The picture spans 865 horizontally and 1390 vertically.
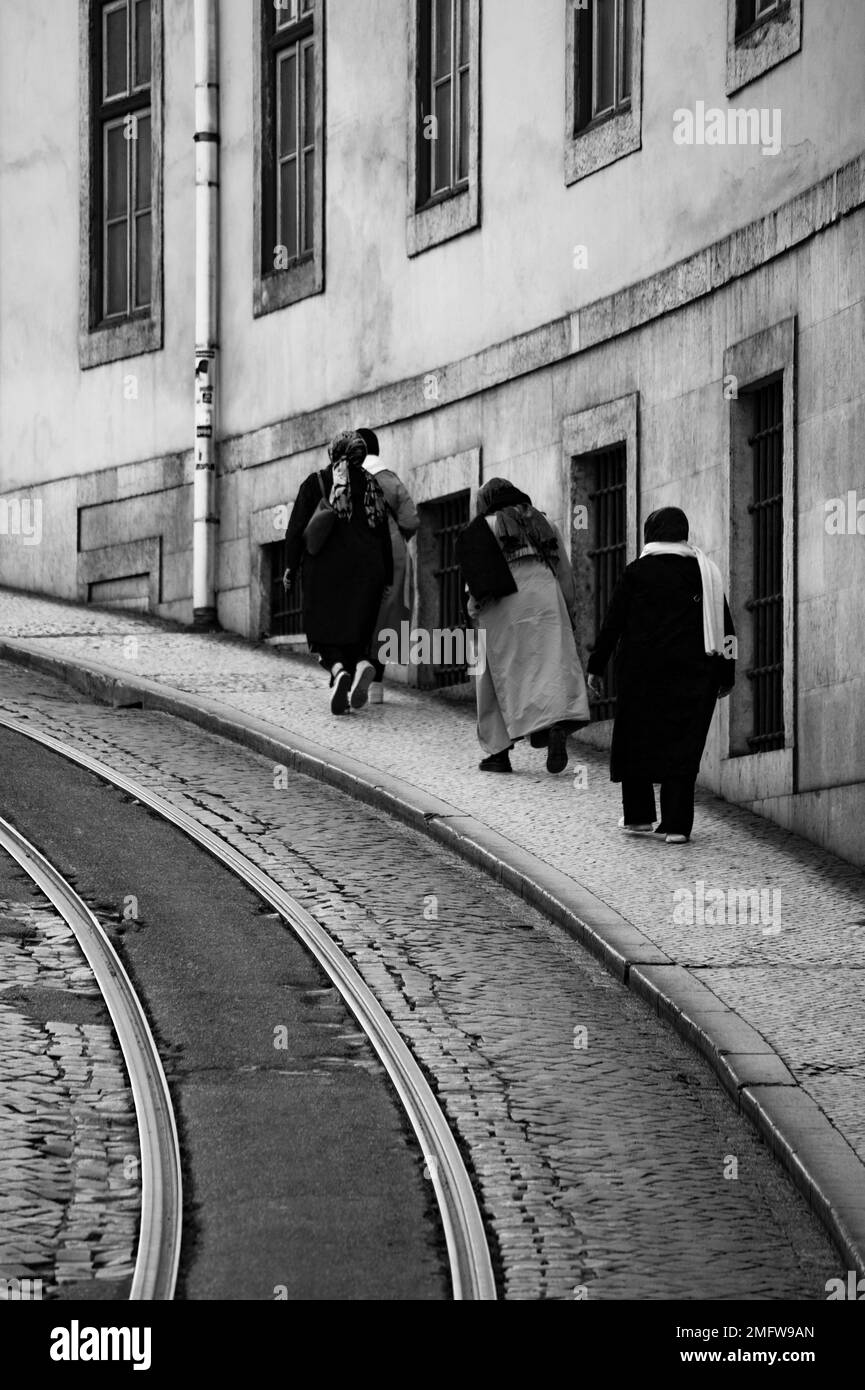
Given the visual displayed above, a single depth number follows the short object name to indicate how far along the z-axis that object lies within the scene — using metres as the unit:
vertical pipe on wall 21.89
